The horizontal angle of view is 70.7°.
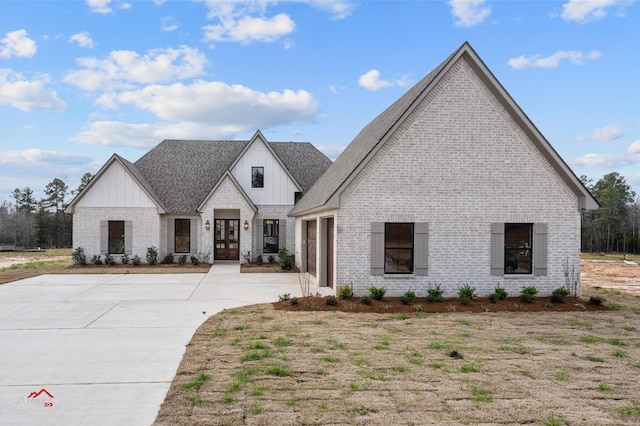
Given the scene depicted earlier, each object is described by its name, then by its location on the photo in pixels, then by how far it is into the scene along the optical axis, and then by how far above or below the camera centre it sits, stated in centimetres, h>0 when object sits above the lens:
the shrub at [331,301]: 1255 -223
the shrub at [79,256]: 2450 -197
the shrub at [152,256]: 2462 -196
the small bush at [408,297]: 1293 -220
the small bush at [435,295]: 1321 -216
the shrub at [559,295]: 1341 -218
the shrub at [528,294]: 1342 -216
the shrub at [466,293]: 1302 -213
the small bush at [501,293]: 1364 -216
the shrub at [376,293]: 1316 -209
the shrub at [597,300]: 1319 -229
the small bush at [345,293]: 1324 -211
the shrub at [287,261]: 2281 -206
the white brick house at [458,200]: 1365 +68
